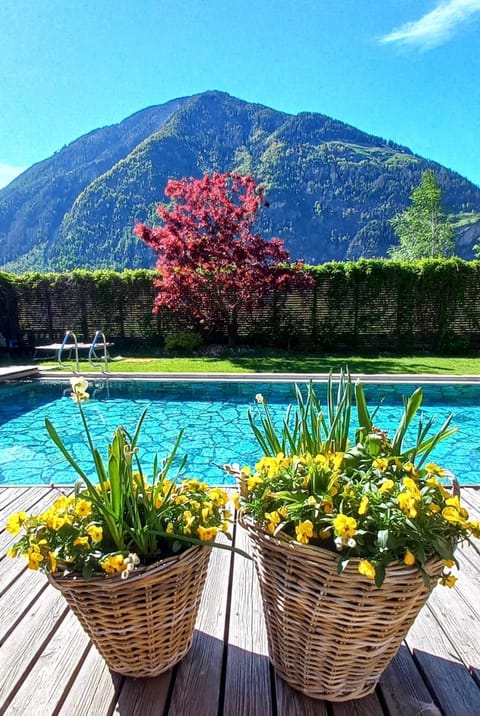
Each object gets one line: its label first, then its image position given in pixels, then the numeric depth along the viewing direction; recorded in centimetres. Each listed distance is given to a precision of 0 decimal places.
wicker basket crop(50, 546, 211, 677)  100
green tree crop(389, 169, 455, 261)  2700
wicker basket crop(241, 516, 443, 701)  93
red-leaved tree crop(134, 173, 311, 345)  958
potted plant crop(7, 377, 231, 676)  100
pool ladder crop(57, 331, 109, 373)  758
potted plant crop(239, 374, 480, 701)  91
